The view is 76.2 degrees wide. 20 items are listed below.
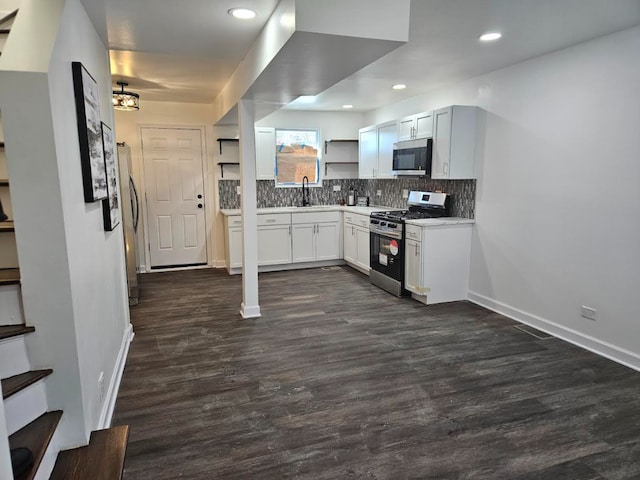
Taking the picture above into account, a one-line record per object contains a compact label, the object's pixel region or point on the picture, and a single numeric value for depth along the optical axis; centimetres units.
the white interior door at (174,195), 604
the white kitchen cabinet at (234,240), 586
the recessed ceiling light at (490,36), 301
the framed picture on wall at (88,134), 208
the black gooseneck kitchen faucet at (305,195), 664
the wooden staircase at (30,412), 163
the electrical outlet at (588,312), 332
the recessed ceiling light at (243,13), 247
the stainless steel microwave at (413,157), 464
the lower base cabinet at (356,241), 566
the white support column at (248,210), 389
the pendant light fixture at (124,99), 464
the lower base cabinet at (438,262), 443
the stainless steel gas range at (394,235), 478
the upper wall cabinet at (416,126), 465
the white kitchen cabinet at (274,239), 593
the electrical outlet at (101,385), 225
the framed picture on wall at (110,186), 269
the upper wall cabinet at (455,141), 432
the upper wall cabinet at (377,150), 551
